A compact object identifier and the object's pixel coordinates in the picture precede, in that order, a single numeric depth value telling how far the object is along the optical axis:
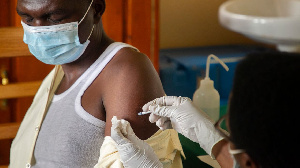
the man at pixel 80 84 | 1.44
